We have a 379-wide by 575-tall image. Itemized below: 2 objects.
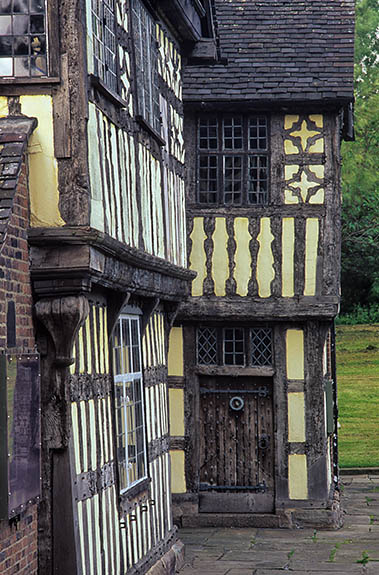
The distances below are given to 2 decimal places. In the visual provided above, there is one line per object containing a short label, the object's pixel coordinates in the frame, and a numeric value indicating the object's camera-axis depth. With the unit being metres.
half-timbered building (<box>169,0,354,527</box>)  14.85
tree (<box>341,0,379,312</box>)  32.66
